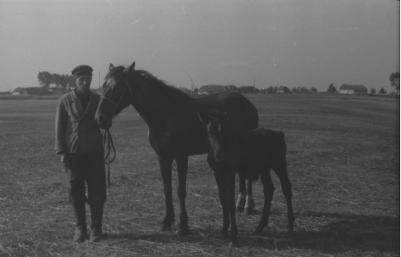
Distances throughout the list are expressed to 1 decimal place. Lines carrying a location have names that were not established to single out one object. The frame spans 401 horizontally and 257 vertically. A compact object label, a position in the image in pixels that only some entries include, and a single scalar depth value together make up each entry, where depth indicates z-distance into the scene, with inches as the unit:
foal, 259.1
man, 273.1
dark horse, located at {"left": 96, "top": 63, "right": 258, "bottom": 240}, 277.9
